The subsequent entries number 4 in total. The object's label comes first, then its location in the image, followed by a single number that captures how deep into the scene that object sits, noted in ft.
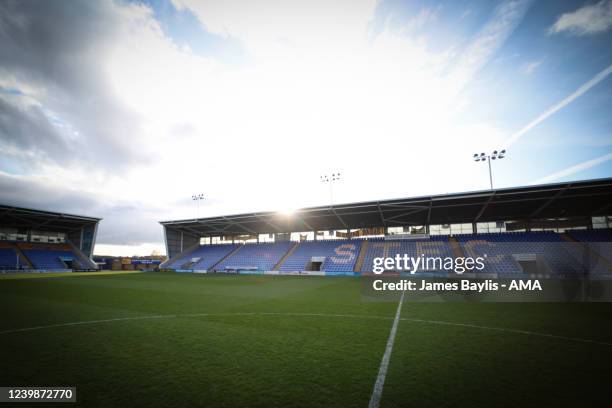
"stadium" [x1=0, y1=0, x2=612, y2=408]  14.55
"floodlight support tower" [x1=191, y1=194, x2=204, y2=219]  170.09
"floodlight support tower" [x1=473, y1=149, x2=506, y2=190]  102.89
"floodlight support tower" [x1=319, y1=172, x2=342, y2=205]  134.51
